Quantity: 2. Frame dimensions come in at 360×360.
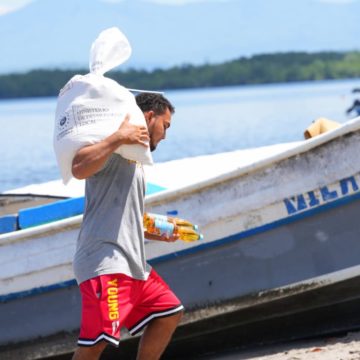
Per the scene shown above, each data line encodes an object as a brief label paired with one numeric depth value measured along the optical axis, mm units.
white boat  12375
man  9445
